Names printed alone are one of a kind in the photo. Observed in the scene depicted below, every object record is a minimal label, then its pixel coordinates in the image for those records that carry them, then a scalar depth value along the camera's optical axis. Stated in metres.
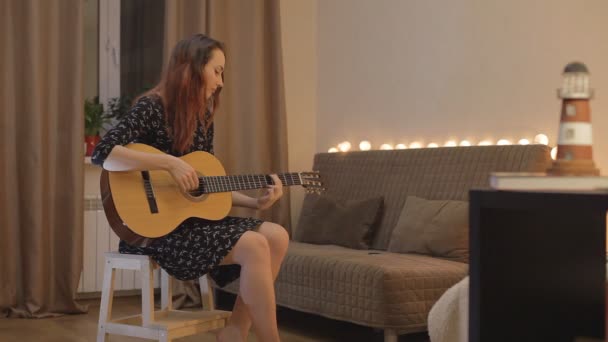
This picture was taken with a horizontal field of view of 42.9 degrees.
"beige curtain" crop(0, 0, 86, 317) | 3.67
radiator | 4.04
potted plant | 4.14
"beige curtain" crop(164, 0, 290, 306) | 4.28
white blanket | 1.75
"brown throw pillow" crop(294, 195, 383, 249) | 3.62
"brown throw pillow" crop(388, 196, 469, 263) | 3.04
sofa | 2.73
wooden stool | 2.38
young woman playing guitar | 2.31
